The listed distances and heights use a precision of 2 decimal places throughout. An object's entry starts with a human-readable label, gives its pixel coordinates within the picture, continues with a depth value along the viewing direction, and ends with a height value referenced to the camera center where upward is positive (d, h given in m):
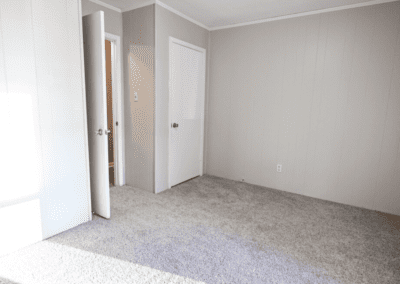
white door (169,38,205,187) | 3.35 -0.09
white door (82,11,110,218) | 2.22 -0.05
